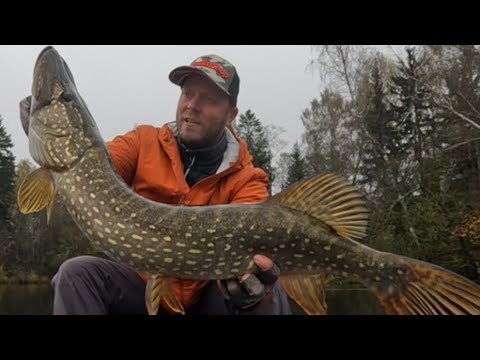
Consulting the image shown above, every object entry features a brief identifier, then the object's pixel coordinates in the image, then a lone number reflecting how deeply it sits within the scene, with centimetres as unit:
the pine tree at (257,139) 1995
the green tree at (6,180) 2023
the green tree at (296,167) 2031
